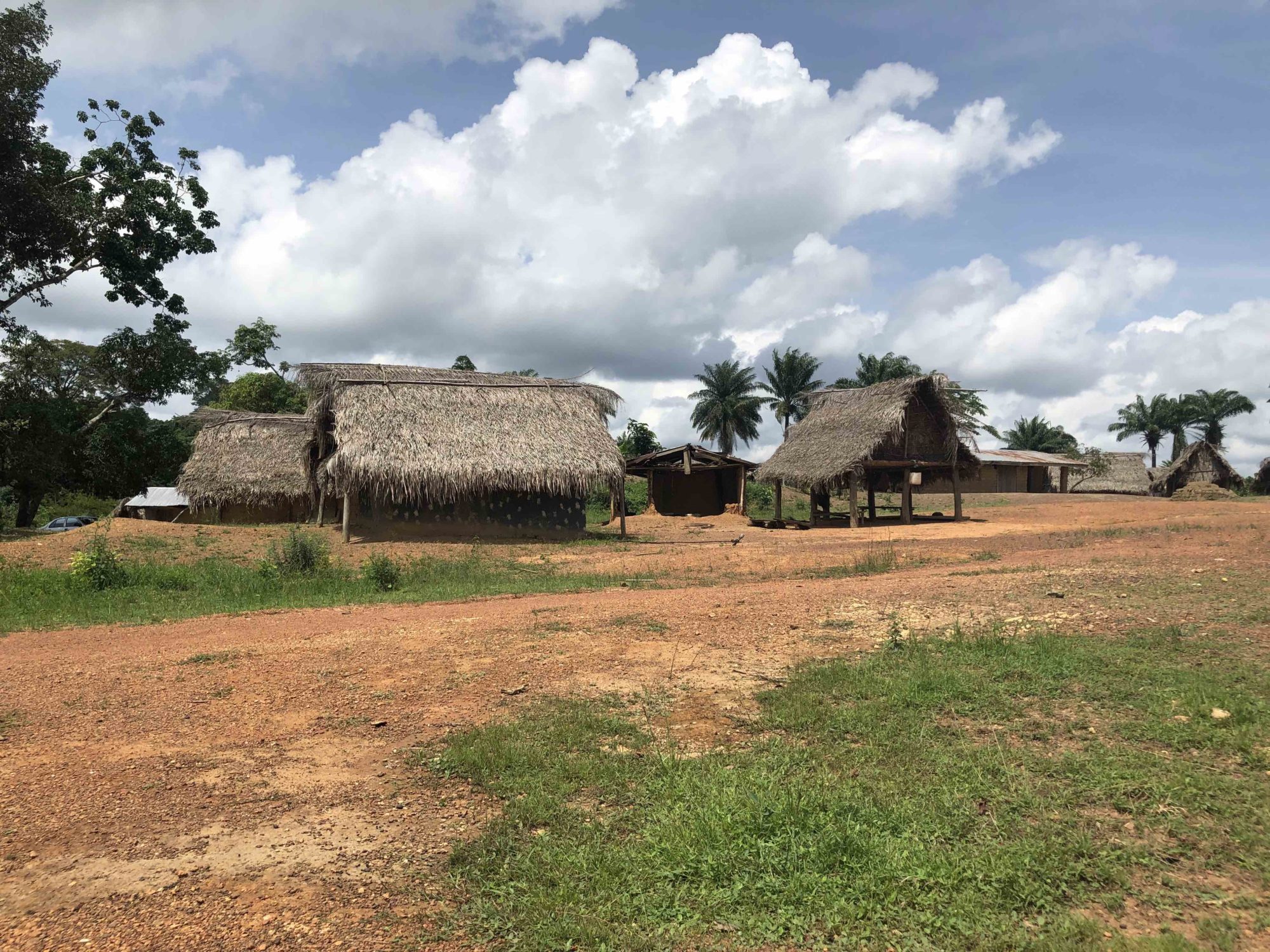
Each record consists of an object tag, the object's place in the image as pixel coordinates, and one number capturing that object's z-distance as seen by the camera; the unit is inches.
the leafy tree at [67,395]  885.2
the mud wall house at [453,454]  705.0
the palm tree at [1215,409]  1872.5
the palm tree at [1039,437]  2299.5
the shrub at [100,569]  434.9
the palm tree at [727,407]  1787.6
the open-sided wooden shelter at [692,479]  1117.7
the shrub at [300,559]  474.9
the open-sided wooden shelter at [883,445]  872.9
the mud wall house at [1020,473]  1501.0
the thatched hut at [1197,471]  1518.2
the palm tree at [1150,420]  2016.5
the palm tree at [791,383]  1800.0
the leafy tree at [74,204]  752.5
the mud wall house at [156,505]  1227.9
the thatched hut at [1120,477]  1614.2
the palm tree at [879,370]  1770.4
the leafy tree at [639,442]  1557.6
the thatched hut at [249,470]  971.9
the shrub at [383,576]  440.1
